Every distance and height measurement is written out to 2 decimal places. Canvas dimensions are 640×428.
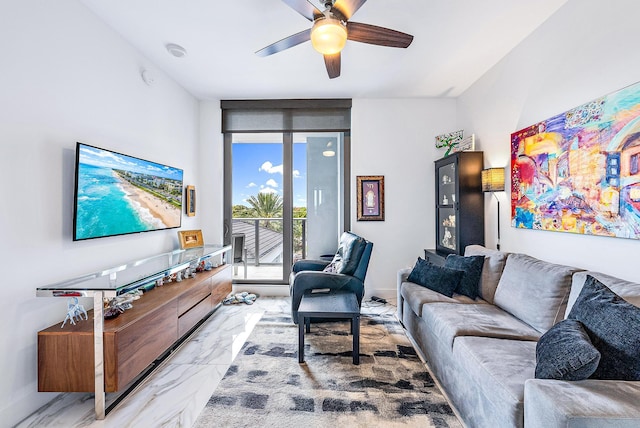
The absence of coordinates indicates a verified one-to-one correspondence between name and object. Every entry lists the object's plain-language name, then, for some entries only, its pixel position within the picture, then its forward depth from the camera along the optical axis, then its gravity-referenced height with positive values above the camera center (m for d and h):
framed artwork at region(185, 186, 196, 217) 3.64 +0.24
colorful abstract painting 1.67 +0.33
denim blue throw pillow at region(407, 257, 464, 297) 2.46 -0.57
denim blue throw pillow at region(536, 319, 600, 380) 1.10 -0.59
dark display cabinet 3.17 +0.18
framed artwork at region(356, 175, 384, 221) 3.92 +0.28
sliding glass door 4.09 +0.31
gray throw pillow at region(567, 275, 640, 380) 1.13 -0.51
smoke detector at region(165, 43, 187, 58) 2.62 +1.64
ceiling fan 1.74 +1.30
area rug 1.65 -1.19
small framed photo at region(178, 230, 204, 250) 3.32 -0.25
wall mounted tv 1.96 +0.22
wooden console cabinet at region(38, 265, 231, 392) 1.68 -0.83
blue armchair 2.73 -0.59
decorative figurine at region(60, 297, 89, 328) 1.78 -0.60
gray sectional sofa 1.02 -0.73
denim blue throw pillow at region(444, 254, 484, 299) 2.42 -0.53
